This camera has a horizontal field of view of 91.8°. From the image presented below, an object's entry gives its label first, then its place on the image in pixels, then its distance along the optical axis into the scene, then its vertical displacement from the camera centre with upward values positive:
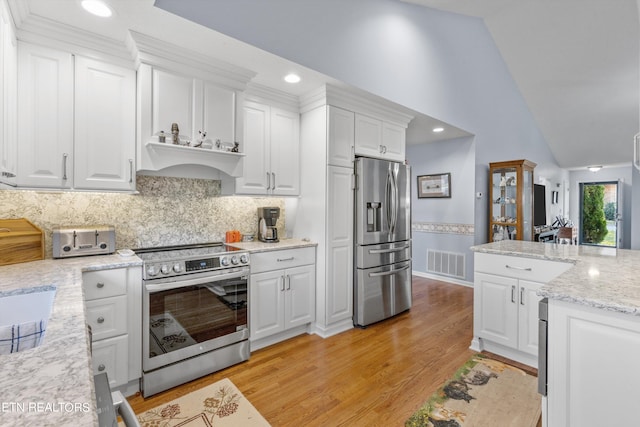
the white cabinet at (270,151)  2.96 +0.63
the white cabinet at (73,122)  1.96 +0.61
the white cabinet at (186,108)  2.28 +0.83
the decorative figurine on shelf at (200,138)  2.52 +0.61
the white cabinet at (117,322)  1.93 -0.72
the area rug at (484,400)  1.88 -1.24
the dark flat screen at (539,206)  6.17 +0.20
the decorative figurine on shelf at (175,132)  2.38 +0.62
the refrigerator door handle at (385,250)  3.34 -0.40
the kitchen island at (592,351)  1.24 -0.57
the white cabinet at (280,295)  2.73 -0.76
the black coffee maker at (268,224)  3.13 -0.11
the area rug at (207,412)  1.86 -1.26
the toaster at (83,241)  2.08 -0.20
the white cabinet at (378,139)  3.34 +0.86
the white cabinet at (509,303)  2.39 -0.73
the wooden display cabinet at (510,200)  4.95 +0.24
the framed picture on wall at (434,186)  5.23 +0.50
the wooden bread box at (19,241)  1.88 -0.19
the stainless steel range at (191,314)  2.14 -0.76
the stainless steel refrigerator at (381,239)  3.28 -0.28
